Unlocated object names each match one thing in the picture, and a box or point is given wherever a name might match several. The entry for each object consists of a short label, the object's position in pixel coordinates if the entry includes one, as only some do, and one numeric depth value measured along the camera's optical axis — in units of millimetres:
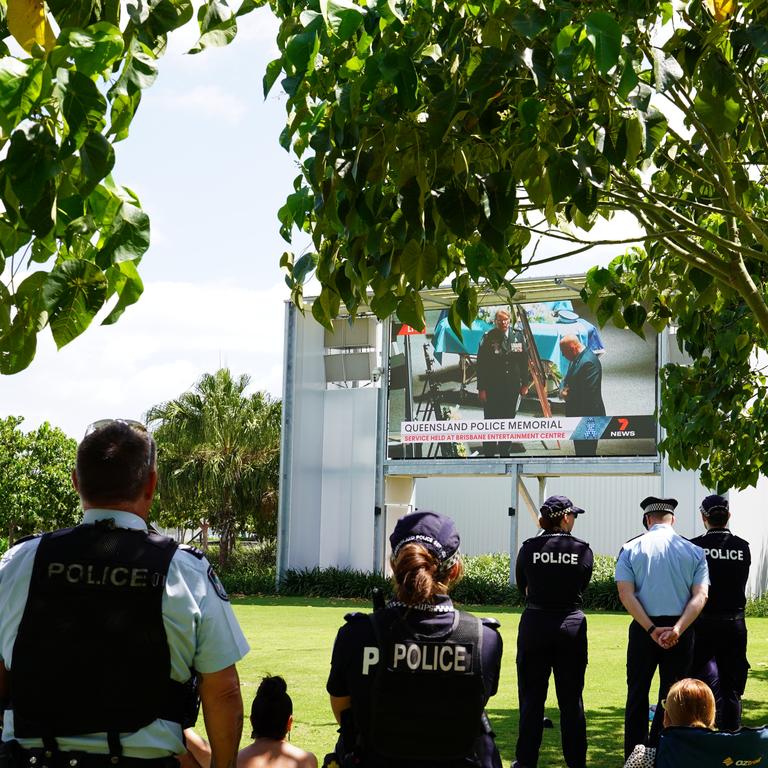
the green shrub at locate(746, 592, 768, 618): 27688
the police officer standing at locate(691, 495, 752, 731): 8445
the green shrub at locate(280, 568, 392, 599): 32875
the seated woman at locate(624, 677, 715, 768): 5633
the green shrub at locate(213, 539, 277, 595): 35000
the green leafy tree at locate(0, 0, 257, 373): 2295
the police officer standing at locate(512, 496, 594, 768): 7746
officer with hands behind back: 7754
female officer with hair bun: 3766
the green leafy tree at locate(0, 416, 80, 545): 45469
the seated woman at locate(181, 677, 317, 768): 5152
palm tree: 38281
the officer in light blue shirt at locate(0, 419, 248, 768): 3150
